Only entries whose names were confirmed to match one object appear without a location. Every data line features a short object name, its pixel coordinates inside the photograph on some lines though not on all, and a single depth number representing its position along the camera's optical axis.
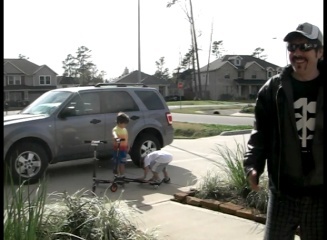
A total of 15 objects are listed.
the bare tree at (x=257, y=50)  99.56
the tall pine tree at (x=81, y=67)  90.20
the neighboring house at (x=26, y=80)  61.12
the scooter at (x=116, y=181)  6.54
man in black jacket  2.68
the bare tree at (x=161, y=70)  103.50
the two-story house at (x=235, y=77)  74.75
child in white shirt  7.01
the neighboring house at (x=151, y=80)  75.06
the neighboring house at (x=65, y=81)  75.88
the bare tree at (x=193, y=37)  57.64
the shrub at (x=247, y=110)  35.51
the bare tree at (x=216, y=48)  97.60
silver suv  7.22
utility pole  27.56
